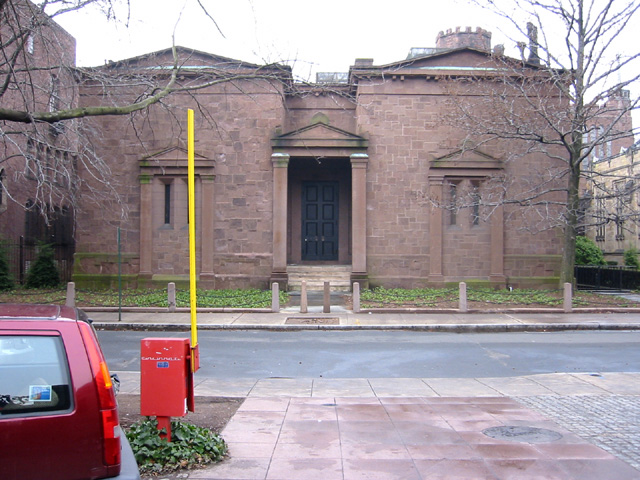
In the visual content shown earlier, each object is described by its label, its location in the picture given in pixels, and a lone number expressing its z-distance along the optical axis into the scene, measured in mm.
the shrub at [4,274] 23188
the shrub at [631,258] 33625
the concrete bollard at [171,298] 17891
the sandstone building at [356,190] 23453
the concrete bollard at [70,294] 17609
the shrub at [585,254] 30984
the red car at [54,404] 3363
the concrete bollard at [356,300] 17719
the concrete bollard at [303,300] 17703
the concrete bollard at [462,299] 17522
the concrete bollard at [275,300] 17734
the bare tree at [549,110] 18766
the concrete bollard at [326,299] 17684
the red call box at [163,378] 5293
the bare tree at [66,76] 8883
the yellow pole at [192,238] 5432
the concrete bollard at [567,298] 17719
